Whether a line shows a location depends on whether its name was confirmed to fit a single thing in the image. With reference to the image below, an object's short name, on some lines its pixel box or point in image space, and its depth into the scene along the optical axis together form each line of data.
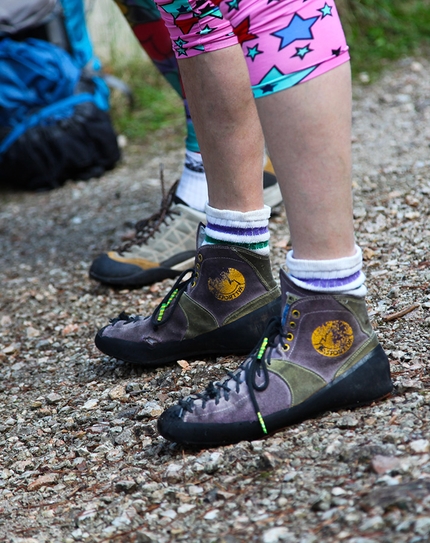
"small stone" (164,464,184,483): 2.03
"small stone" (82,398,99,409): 2.23
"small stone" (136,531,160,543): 1.95
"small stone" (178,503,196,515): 1.98
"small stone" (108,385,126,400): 2.23
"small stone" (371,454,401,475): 1.95
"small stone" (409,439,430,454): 1.97
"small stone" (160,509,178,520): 1.98
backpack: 3.92
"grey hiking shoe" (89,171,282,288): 2.58
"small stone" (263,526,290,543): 1.91
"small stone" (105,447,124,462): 2.11
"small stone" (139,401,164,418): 2.17
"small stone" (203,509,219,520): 1.96
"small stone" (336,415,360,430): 2.04
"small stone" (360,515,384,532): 1.89
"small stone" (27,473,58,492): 2.09
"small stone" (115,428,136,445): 2.13
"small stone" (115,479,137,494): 2.03
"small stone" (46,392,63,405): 2.27
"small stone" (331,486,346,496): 1.95
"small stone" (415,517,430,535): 1.87
